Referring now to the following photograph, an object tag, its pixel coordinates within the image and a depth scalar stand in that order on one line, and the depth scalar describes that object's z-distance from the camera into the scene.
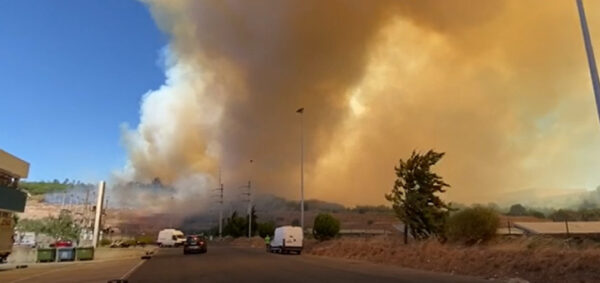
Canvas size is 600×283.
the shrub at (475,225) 26.97
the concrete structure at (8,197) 37.34
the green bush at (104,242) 63.84
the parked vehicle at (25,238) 81.93
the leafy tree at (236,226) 107.48
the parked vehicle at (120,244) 60.56
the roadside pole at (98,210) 47.85
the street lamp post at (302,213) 48.37
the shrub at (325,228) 52.06
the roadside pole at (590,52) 13.55
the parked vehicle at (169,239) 89.25
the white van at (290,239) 45.72
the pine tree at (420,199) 31.23
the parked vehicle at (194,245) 49.62
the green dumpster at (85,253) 40.44
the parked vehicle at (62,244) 51.88
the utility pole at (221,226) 114.40
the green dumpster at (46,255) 38.28
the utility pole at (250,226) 93.10
